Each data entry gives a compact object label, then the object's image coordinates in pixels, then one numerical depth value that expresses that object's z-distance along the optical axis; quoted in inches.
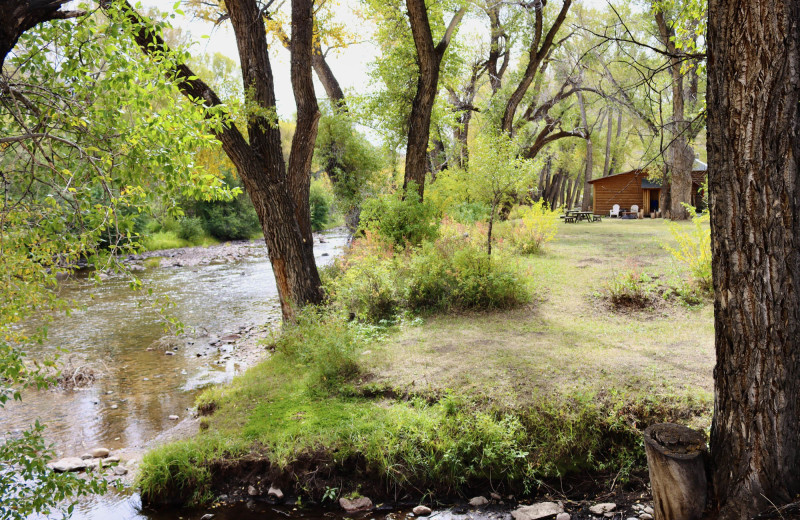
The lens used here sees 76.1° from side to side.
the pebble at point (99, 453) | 213.0
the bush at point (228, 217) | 1278.3
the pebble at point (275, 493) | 174.9
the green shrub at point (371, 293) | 325.1
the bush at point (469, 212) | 543.6
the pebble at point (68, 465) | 197.5
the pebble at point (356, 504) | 167.5
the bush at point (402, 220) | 423.5
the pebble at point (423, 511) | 163.9
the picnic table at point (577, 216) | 967.6
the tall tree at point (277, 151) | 299.1
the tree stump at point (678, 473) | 123.8
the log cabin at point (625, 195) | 1208.8
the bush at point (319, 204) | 1460.4
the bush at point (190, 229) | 1212.6
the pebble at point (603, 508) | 152.4
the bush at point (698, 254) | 300.7
